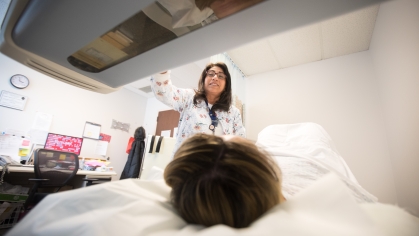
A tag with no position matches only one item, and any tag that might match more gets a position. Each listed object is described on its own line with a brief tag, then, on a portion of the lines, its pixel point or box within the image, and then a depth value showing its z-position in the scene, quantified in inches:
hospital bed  10.4
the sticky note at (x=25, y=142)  91.2
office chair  66.7
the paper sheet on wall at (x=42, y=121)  98.3
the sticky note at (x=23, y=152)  88.6
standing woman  38.1
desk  70.7
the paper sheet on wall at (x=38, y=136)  96.0
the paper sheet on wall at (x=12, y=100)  89.5
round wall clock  92.8
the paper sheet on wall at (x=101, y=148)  123.9
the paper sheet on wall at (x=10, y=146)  84.7
